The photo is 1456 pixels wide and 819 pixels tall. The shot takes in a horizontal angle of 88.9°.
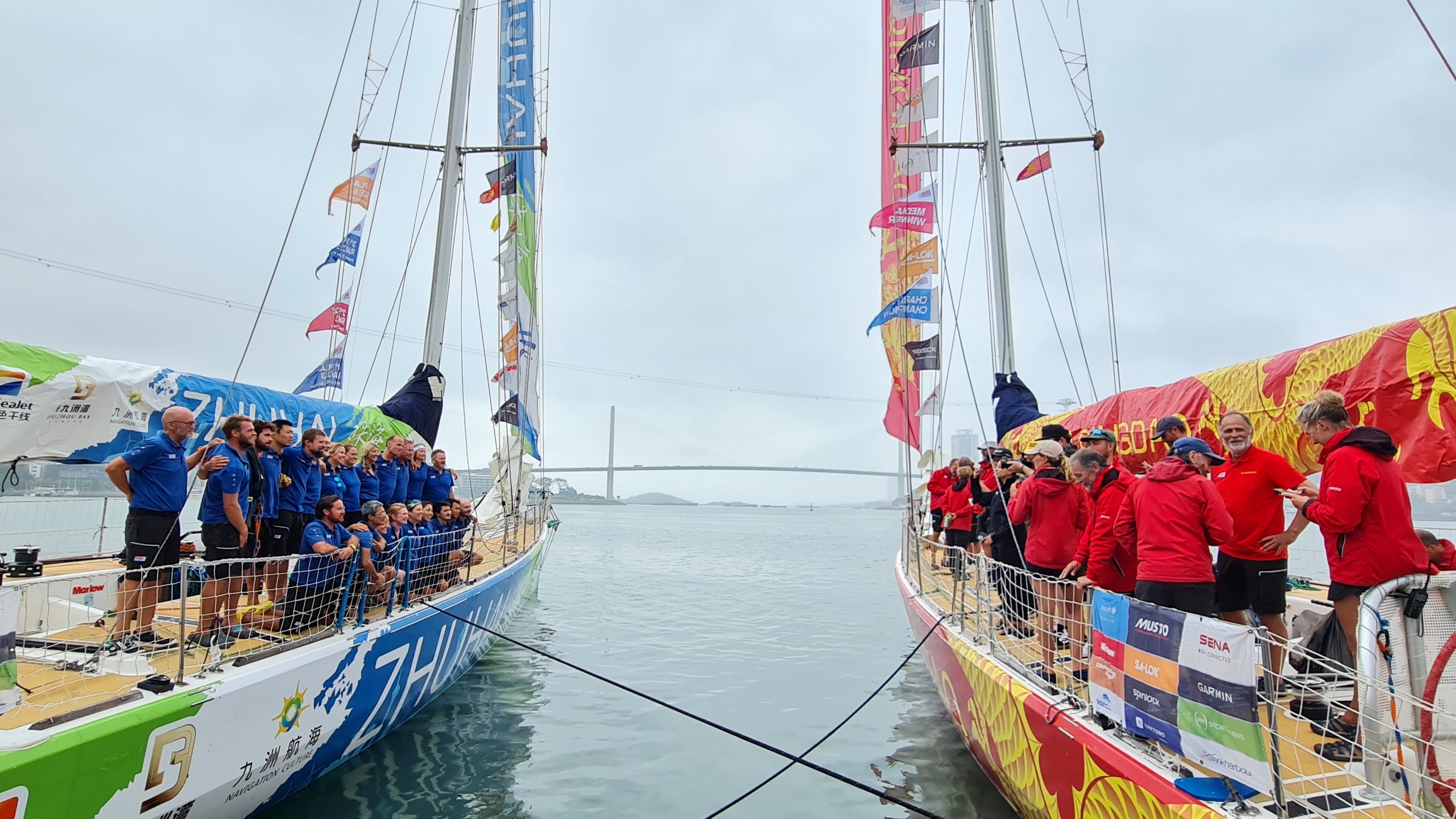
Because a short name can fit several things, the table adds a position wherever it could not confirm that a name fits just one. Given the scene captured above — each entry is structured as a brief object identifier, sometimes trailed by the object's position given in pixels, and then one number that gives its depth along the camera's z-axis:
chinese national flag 9.47
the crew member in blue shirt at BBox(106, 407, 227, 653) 3.88
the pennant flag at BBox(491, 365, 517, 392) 10.88
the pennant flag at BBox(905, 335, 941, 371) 8.27
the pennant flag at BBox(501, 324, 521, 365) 10.95
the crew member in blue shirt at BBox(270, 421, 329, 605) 5.05
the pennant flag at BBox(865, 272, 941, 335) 7.94
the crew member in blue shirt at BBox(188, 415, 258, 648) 4.17
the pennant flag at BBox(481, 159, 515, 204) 9.88
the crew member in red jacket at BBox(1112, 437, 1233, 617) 3.12
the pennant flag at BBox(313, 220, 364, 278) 9.59
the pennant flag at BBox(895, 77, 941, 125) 8.25
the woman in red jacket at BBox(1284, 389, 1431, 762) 2.58
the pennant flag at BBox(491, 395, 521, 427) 10.61
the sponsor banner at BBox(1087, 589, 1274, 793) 2.27
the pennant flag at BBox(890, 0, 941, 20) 7.69
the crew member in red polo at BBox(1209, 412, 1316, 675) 3.34
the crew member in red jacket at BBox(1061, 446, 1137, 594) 3.61
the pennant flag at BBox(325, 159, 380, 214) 9.61
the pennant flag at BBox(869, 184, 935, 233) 7.73
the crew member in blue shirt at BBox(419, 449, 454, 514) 7.45
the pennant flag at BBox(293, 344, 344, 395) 9.30
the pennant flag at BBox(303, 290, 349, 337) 9.41
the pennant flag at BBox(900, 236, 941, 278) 8.54
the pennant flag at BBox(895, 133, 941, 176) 9.02
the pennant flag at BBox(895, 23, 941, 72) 7.65
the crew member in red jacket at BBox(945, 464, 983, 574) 7.71
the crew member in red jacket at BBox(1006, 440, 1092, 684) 4.33
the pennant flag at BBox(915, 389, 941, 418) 8.84
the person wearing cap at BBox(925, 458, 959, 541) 8.90
